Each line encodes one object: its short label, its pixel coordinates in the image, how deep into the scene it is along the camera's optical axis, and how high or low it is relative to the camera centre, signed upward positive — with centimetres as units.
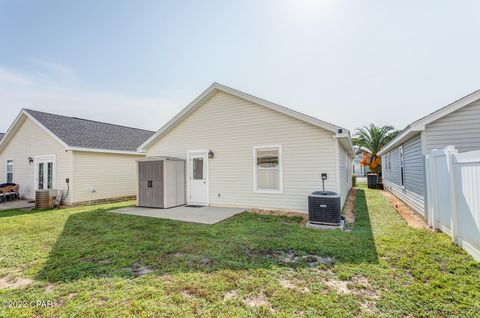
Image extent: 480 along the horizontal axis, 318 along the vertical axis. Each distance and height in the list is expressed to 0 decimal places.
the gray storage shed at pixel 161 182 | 932 -58
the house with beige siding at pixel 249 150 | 758 +66
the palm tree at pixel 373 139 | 2012 +233
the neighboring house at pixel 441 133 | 606 +88
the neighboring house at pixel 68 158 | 1120 +66
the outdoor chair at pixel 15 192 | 1310 -123
